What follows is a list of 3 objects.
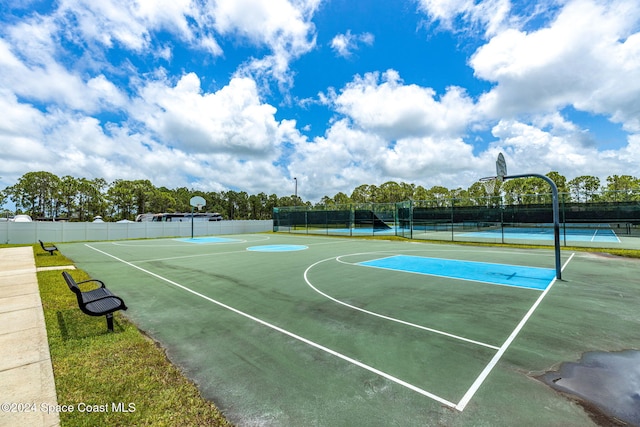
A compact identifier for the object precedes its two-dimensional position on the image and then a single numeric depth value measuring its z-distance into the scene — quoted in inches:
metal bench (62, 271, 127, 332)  186.9
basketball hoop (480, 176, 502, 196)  438.1
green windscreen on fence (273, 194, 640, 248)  850.8
